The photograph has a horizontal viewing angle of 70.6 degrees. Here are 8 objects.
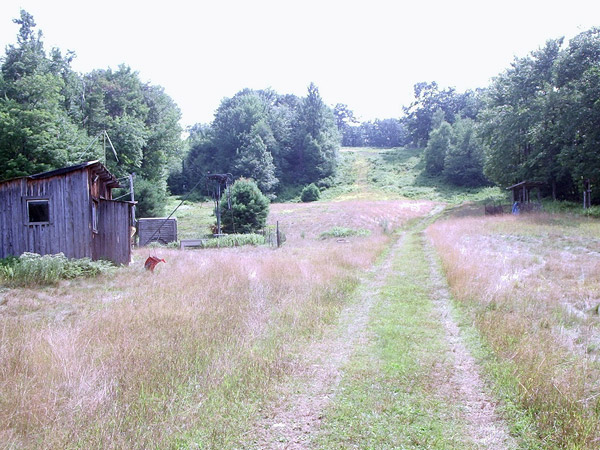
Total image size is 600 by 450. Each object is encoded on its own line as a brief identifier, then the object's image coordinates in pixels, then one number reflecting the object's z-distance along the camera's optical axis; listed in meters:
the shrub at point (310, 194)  65.81
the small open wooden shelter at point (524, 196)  35.06
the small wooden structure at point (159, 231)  32.34
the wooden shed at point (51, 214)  16.12
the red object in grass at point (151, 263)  15.27
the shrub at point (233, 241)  26.86
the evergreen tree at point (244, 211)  34.19
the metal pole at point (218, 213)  29.77
